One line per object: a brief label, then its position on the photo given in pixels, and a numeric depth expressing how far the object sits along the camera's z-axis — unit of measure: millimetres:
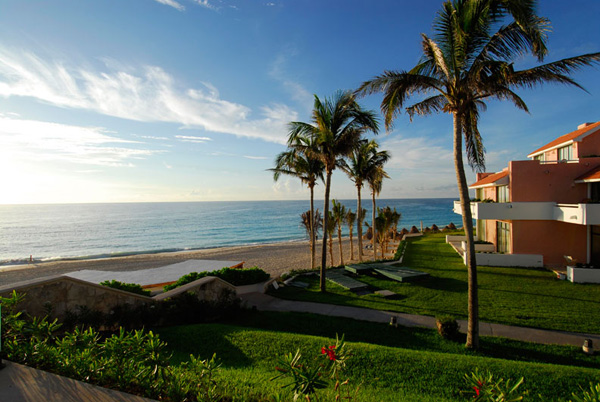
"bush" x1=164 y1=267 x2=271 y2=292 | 13320
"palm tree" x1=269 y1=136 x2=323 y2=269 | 18516
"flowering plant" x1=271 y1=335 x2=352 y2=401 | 2822
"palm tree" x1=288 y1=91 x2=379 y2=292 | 12945
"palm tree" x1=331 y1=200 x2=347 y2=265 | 23156
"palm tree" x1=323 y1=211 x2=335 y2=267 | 22031
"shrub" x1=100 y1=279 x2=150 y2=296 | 9258
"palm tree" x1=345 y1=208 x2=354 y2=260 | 26505
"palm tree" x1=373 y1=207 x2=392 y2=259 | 25734
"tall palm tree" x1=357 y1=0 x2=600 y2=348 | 7047
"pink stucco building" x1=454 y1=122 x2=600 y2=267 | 16484
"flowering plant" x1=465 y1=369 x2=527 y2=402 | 2629
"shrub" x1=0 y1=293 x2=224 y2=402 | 3615
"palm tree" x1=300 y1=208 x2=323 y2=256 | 21703
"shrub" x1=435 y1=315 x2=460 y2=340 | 8227
